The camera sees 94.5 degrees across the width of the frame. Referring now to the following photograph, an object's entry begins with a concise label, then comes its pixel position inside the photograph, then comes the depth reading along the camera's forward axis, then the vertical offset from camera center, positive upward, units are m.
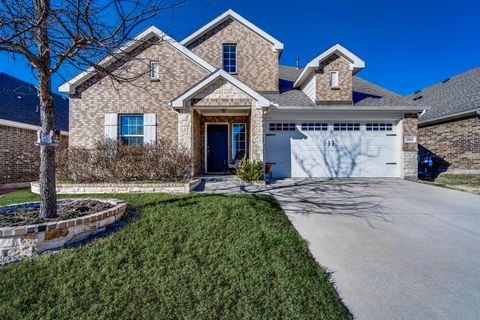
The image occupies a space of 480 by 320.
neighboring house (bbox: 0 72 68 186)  9.13 +0.97
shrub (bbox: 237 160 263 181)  7.82 -0.37
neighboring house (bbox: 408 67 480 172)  10.92 +1.82
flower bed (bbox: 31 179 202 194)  6.28 -0.78
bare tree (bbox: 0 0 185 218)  2.85 +1.68
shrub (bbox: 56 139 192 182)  6.96 -0.08
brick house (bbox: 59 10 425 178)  9.16 +1.79
